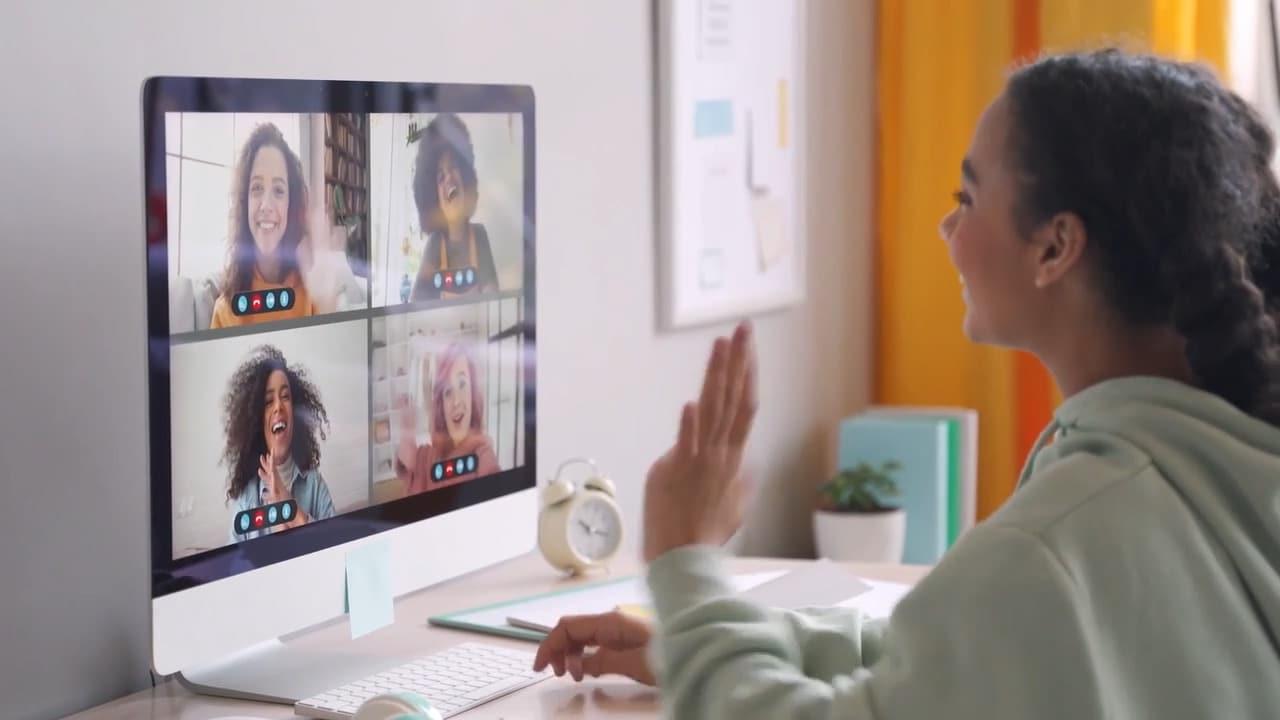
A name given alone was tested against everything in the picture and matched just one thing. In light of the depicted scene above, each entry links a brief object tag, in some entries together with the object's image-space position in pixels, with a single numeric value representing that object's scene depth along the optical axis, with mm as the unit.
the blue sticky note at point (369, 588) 1478
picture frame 2482
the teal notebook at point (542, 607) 1666
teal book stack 2855
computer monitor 1291
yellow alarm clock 1897
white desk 1401
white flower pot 2770
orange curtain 3057
